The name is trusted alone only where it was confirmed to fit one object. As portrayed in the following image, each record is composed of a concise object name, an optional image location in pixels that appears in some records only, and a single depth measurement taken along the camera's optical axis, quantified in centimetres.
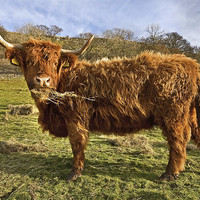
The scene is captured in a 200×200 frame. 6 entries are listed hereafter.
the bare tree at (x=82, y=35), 3486
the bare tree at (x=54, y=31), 3216
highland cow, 269
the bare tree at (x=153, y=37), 2695
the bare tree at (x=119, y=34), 3198
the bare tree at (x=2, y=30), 2838
